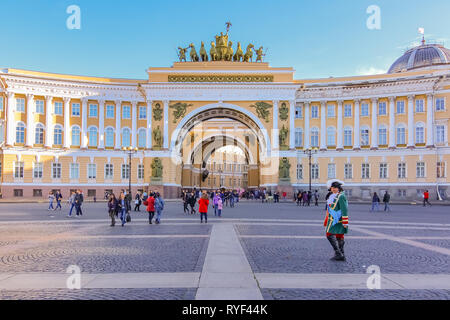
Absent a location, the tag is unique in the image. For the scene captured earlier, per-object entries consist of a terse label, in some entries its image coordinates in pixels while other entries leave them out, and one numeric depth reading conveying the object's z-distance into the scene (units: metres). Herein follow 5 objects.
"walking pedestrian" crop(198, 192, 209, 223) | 19.64
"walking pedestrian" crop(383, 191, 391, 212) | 31.49
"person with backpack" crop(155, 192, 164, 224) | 19.03
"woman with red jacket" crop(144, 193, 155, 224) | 18.98
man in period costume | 9.71
